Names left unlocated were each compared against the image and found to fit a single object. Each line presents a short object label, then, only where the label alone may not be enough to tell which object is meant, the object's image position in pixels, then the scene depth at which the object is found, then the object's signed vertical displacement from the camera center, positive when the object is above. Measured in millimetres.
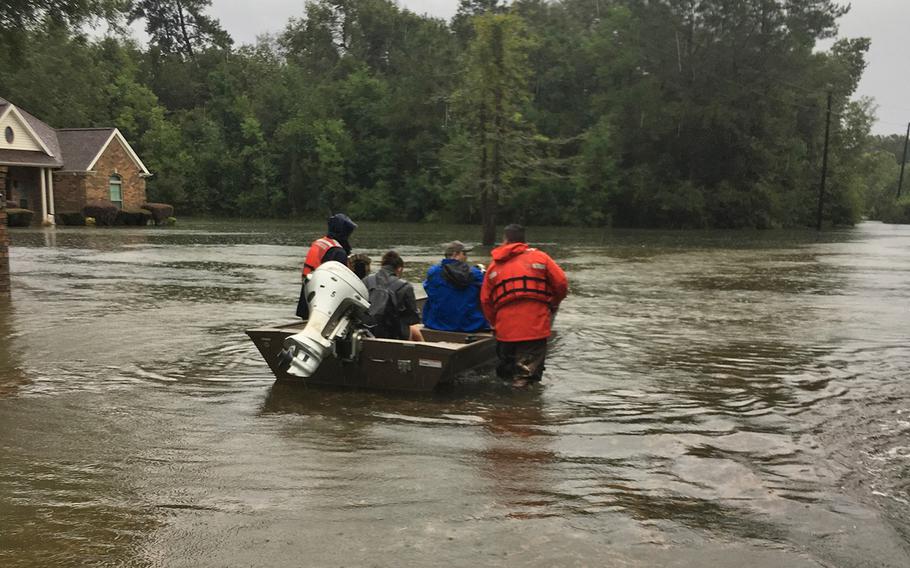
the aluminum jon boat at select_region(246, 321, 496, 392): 7590 -1564
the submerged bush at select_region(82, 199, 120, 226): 44656 -1269
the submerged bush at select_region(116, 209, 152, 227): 45750 -1548
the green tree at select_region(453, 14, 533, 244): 31672 +3368
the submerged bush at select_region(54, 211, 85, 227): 44500 -1668
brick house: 40656 +1119
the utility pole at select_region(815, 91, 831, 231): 54906 +625
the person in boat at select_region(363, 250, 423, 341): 8328 -1082
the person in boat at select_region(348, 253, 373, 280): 8797 -749
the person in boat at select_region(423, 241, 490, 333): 8648 -1083
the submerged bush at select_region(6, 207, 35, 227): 39500 -1454
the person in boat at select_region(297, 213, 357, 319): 8688 -583
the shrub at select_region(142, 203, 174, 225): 48219 -1256
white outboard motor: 7016 -1065
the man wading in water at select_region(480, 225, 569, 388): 7895 -977
